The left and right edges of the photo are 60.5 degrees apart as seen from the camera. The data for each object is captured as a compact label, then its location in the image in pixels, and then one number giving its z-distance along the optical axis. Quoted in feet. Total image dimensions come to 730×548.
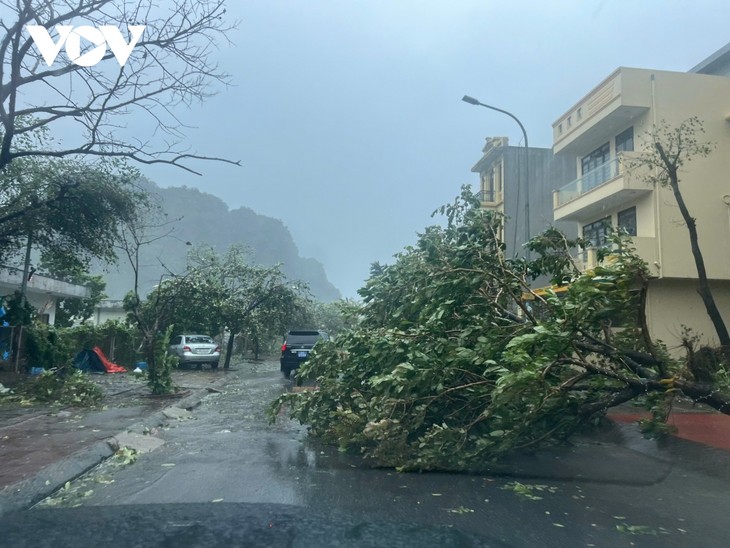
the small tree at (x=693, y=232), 45.09
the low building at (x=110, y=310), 164.39
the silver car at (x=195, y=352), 86.22
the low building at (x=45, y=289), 79.66
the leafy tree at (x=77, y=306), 115.44
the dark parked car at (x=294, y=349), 70.95
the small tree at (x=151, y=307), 47.75
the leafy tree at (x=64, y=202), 48.42
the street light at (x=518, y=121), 51.53
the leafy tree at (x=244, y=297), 89.35
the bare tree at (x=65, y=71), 36.29
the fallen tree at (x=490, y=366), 21.43
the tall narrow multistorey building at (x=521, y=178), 99.11
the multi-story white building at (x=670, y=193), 65.41
